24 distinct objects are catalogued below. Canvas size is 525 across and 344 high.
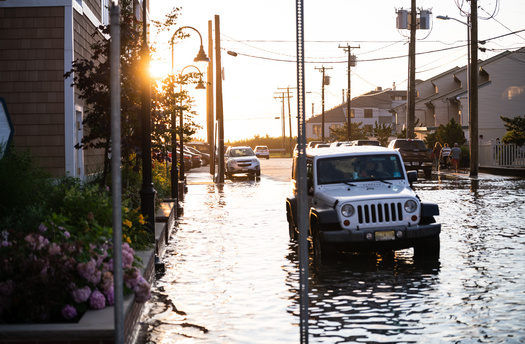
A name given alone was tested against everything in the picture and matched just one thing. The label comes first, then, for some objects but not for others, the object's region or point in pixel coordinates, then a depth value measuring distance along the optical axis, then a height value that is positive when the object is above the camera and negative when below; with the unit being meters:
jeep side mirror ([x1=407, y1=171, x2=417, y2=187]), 13.95 -0.38
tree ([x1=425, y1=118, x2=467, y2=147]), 57.62 +1.26
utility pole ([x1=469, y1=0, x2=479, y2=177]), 43.45 +2.58
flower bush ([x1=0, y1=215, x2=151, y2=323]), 7.27 -1.07
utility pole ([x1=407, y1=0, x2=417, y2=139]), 52.22 +4.92
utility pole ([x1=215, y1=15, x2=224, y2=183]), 44.09 +3.46
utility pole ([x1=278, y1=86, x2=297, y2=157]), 135.21 +7.25
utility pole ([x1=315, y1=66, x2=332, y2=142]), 108.06 +9.51
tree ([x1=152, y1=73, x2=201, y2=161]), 20.12 +1.28
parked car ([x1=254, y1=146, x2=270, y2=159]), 101.44 +0.32
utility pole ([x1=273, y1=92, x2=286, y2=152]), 135.75 +5.58
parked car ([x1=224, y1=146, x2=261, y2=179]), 45.62 -0.44
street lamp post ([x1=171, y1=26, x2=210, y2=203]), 23.39 -0.30
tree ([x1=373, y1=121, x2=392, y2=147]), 92.94 +2.24
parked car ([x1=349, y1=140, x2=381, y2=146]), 47.68 +0.65
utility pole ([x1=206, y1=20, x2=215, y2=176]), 46.01 +2.72
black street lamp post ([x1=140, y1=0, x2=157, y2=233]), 13.26 -0.05
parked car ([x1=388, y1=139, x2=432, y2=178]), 45.00 -0.05
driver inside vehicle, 14.12 -0.28
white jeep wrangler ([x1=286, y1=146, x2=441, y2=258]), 12.65 -0.80
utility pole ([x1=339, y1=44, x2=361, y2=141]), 83.94 +9.31
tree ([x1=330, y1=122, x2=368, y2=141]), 100.69 +2.38
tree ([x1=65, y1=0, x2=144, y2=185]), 17.30 +1.42
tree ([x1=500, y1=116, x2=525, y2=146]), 46.66 +1.12
